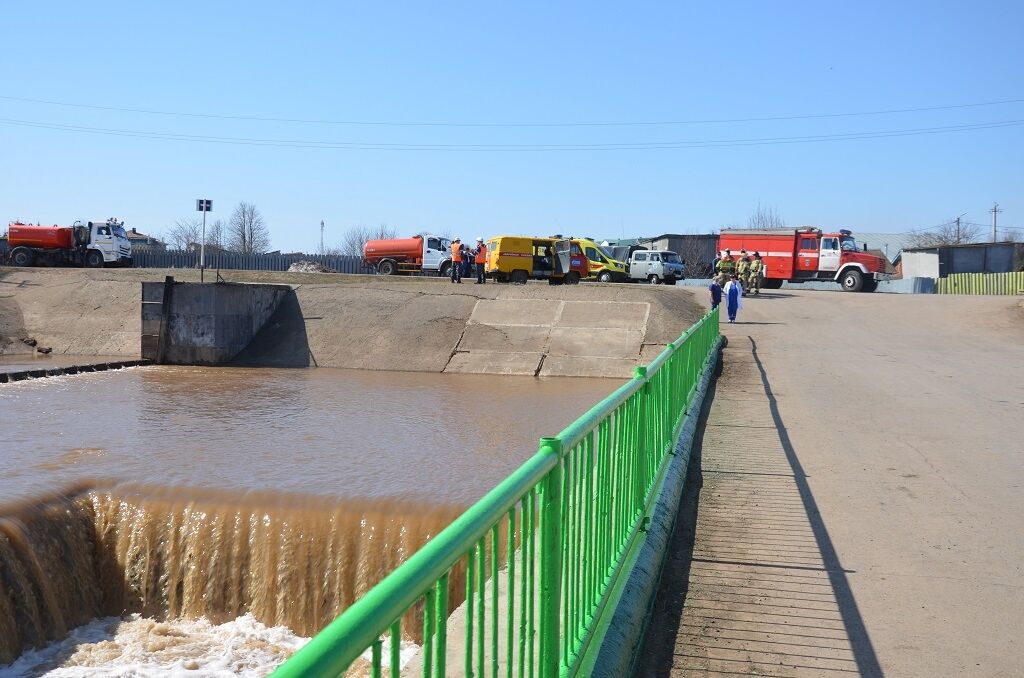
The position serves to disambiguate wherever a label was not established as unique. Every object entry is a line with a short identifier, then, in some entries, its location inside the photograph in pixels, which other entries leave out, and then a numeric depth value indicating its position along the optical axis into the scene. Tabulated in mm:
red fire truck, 39219
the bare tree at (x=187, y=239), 97938
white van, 43375
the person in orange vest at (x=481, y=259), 33781
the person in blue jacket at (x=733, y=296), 26531
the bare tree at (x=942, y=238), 89875
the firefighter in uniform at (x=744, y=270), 34822
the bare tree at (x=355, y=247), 120056
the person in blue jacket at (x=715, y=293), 25781
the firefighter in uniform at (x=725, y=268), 29795
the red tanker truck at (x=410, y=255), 40969
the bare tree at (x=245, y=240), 108125
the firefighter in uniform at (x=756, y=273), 35812
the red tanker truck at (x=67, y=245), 40625
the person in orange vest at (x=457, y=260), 34312
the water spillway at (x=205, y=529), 8367
